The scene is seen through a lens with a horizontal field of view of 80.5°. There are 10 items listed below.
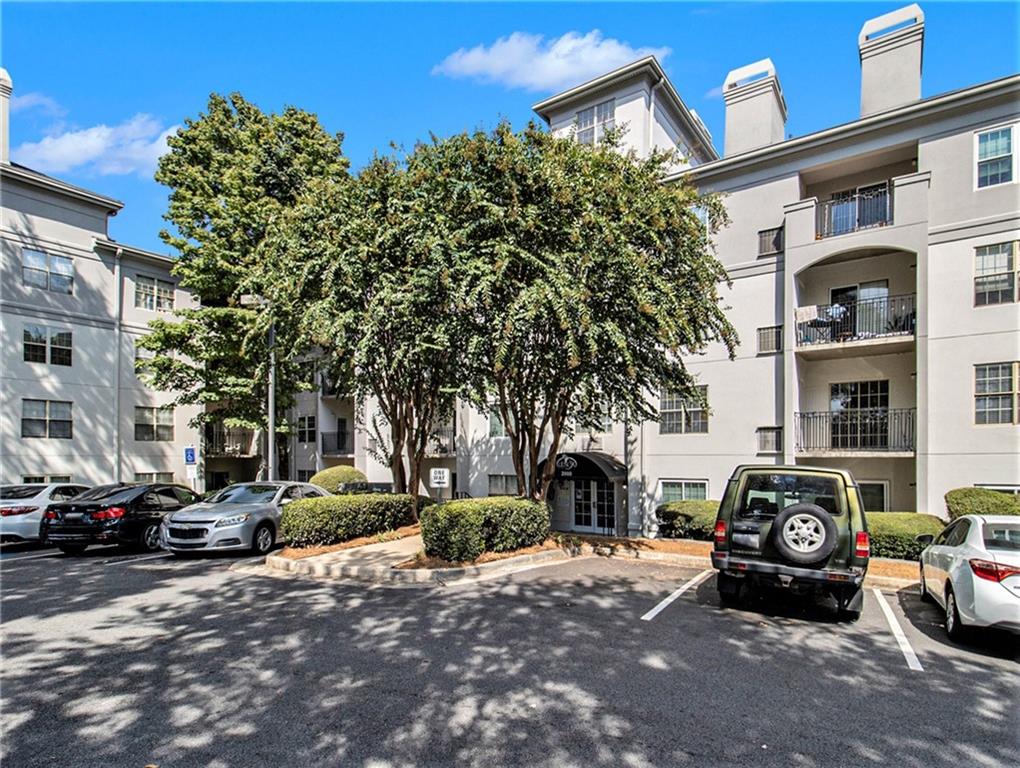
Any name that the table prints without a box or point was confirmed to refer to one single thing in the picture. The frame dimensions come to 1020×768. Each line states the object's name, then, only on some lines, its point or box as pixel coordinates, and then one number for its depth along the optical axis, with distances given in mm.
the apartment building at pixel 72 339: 22094
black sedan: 12773
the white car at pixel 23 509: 14047
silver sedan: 11930
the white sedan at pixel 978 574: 5926
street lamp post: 19953
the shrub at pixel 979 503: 13273
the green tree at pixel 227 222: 21500
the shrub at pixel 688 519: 15727
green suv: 7113
